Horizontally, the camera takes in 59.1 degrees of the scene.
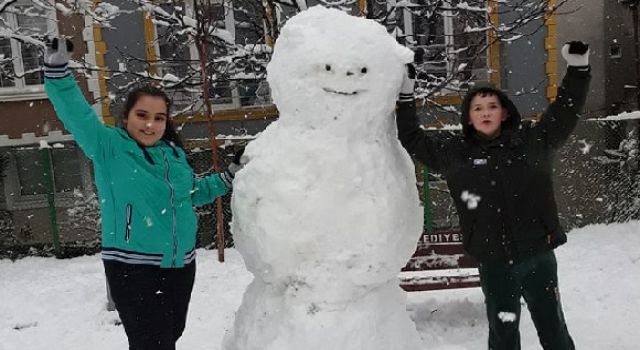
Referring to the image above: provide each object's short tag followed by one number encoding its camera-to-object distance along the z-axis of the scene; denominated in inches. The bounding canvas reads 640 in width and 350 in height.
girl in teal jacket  88.6
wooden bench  179.6
